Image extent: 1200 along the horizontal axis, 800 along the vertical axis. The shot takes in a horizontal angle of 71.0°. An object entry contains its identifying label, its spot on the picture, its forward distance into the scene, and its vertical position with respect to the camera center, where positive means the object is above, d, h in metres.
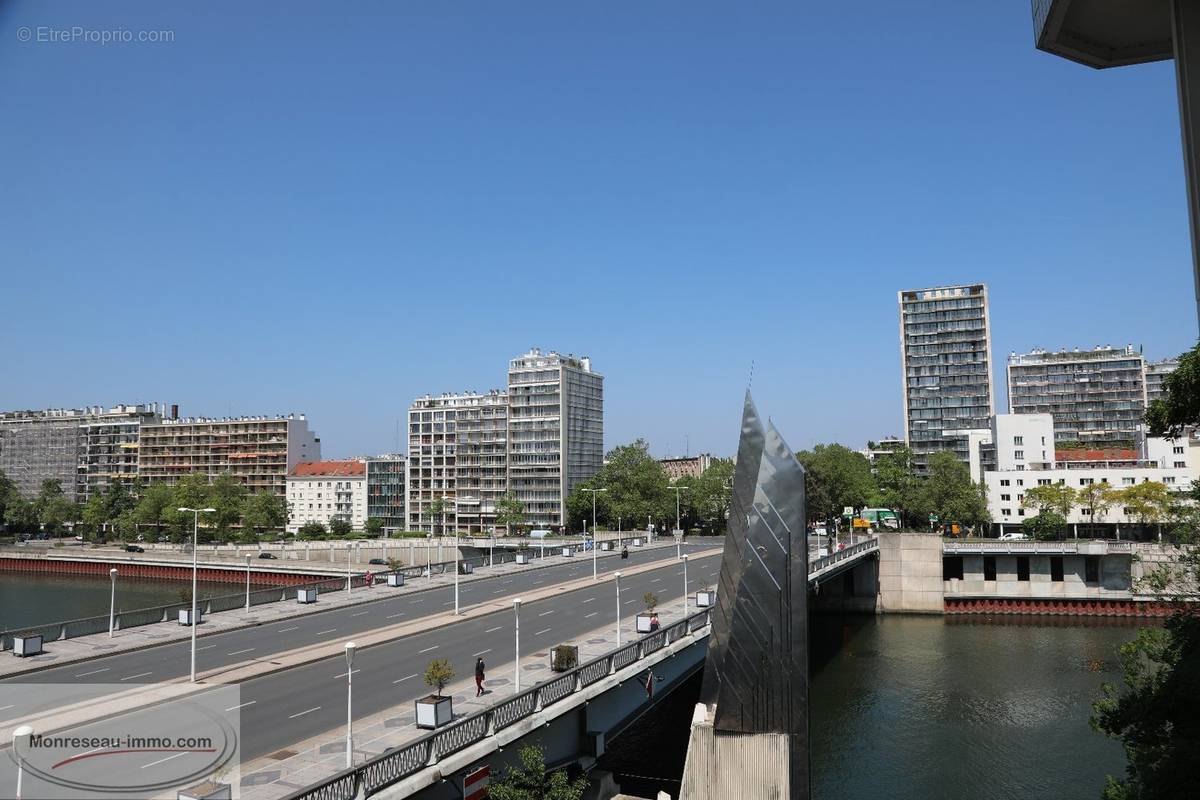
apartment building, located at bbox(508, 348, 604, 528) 147.88 +5.19
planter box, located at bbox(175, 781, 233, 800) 16.78 -6.77
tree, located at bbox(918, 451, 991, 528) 102.19 -4.29
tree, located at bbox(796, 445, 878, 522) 108.62 -3.07
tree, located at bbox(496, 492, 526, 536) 132.50 -7.82
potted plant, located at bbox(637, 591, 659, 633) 40.66 -7.73
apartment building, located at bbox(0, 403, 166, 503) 183.75 +4.42
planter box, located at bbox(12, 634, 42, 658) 34.25 -7.24
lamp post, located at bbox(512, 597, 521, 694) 28.70 -7.39
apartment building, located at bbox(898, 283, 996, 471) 154.88 +18.11
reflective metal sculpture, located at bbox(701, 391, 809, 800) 25.59 -5.23
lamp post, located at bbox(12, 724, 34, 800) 15.85 -5.21
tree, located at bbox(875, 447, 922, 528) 107.62 -3.22
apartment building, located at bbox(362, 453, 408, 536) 160.75 -4.53
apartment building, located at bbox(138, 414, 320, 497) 171.62 +3.61
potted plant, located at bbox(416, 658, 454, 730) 24.20 -6.93
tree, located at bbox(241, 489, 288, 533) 133.50 -7.49
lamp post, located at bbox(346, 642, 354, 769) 20.50 -6.88
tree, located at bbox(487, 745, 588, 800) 23.47 -9.04
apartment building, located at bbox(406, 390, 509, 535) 152.00 +0.86
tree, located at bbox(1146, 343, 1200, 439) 20.00 +1.42
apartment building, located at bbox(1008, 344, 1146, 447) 157.50 +13.04
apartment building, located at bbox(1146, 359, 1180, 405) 161.75 +16.23
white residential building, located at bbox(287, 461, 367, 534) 164.75 -5.76
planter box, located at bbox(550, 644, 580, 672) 31.17 -7.22
